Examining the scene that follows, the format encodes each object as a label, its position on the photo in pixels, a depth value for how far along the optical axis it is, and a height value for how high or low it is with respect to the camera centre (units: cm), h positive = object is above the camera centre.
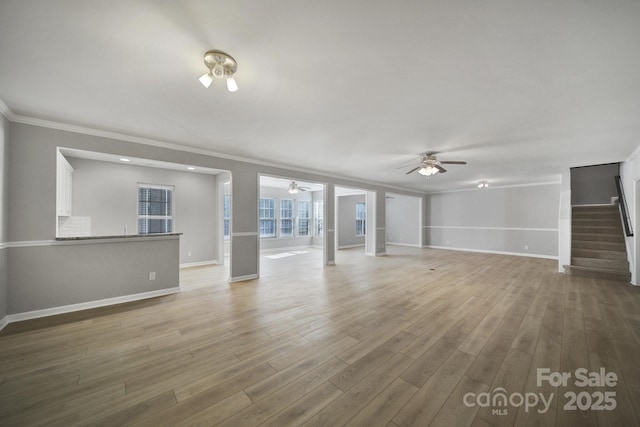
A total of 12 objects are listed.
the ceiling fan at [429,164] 450 +97
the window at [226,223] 754 -31
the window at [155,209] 582 +12
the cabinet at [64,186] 373 +47
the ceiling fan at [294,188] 814 +95
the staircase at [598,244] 521 -74
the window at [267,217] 951 -15
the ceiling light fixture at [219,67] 182 +120
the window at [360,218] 1148 -22
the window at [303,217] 1067 -14
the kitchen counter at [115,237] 321 -36
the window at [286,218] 1009 -18
